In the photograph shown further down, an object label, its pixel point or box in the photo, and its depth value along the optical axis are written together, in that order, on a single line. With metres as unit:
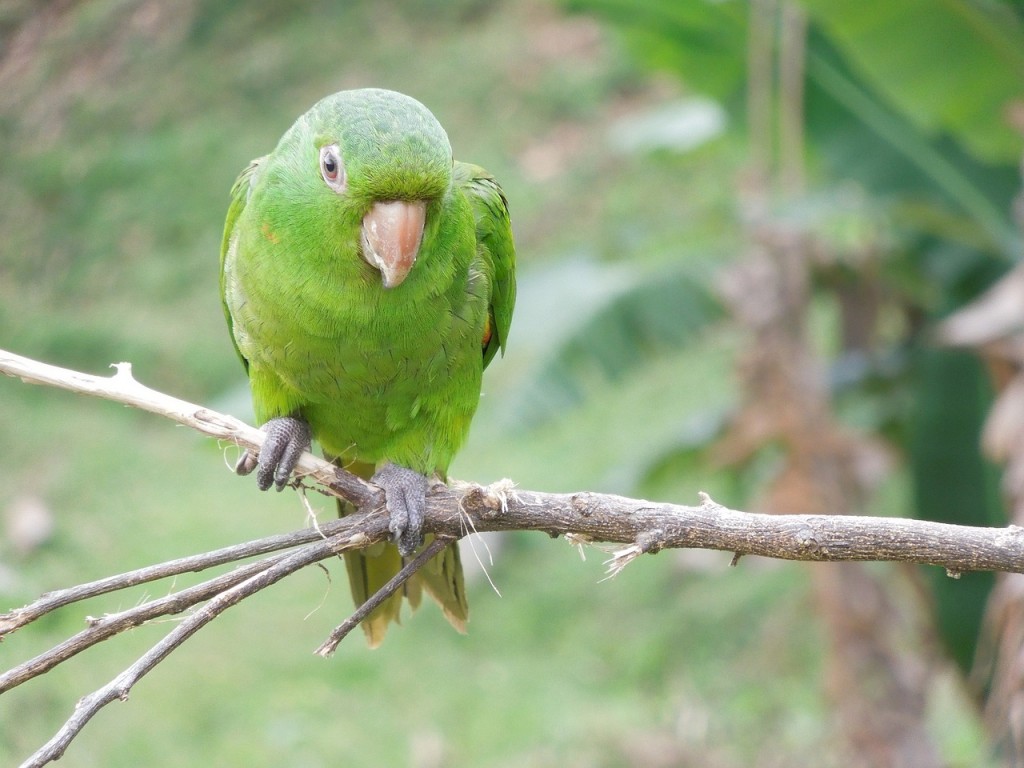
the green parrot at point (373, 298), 2.57
